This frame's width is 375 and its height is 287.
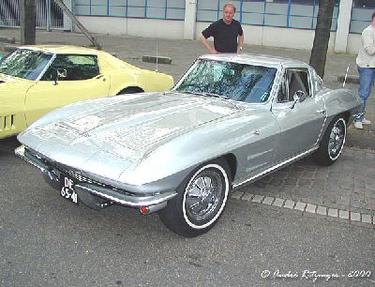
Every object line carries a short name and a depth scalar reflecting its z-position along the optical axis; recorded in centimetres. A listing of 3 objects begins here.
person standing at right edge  685
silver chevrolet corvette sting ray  334
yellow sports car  539
